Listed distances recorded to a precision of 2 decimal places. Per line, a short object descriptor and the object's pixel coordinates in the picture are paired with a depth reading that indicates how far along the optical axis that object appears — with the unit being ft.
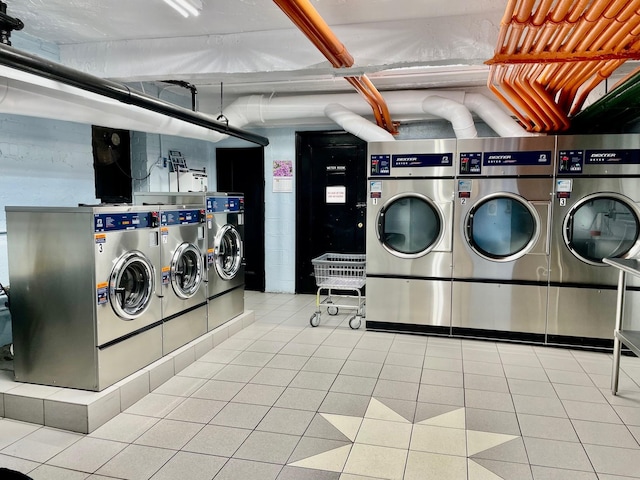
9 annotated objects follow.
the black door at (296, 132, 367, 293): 23.38
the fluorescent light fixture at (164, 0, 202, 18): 11.18
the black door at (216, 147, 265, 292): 24.58
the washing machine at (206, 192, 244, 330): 15.84
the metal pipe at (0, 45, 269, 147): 9.15
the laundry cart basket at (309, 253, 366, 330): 18.16
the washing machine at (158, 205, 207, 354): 13.17
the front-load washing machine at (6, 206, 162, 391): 10.63
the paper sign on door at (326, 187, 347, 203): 23.67
